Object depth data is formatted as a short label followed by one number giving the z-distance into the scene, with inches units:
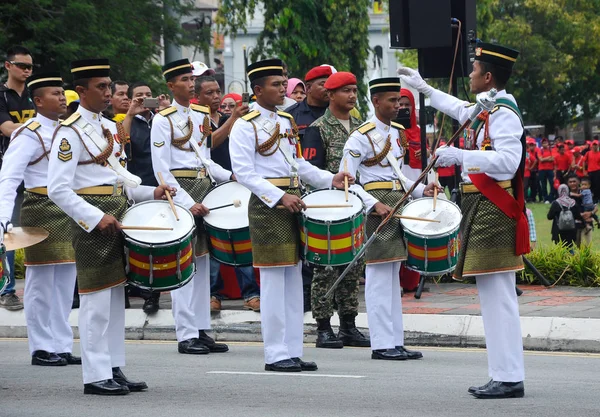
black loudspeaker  548.4
